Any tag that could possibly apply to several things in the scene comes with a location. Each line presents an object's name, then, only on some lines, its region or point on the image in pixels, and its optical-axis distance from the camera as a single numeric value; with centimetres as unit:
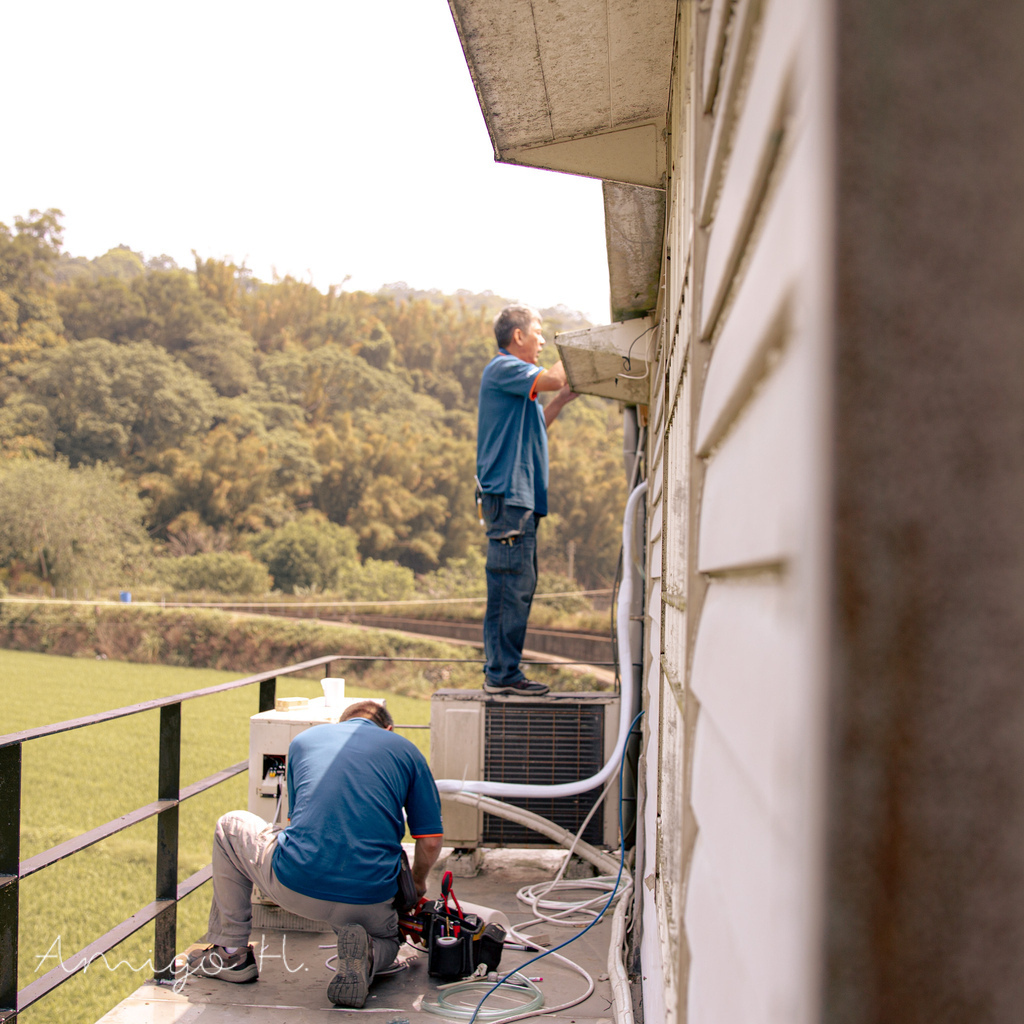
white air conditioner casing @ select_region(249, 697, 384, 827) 325
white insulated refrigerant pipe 299
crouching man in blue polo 253
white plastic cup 363
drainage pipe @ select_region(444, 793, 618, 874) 348
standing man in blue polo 368
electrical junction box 300
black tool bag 265
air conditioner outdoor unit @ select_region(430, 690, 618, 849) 361
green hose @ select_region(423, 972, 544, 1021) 241
